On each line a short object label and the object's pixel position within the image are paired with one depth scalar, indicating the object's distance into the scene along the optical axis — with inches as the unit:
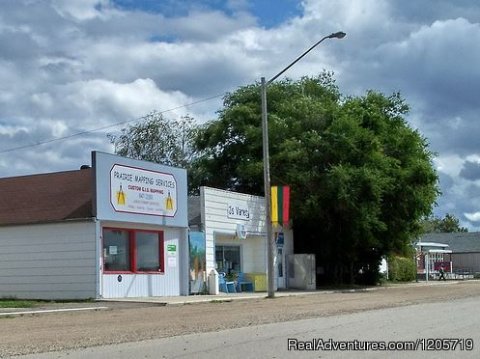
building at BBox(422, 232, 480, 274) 3427.7
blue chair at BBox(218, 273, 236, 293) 1330.0
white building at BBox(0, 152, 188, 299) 1063.6
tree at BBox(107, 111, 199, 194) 2324.1
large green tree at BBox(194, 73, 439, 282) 1478.8
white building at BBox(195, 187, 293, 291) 1317.7
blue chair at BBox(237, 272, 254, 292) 1397.3
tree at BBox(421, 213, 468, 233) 5434.6
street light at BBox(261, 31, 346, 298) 1149.1
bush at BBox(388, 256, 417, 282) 2142.0
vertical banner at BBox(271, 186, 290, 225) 1275.8
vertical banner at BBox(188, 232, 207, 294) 1257.4
